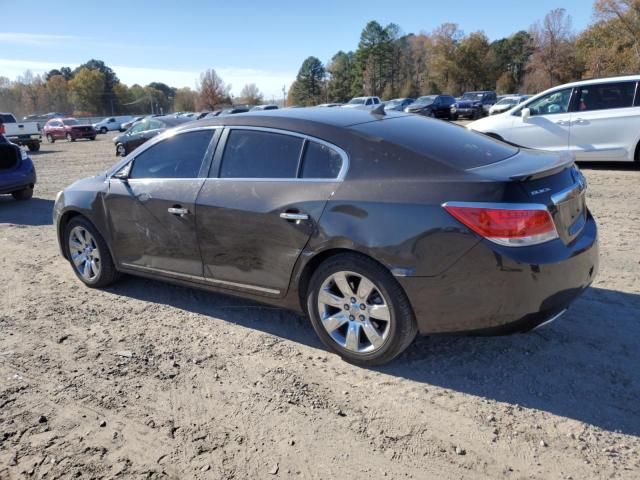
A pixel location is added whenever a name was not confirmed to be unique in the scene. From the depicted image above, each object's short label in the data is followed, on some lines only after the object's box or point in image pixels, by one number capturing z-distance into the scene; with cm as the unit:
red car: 3628
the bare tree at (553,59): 5916
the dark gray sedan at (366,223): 287
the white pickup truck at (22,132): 2738
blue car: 986
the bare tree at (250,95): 11106
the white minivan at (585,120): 946
